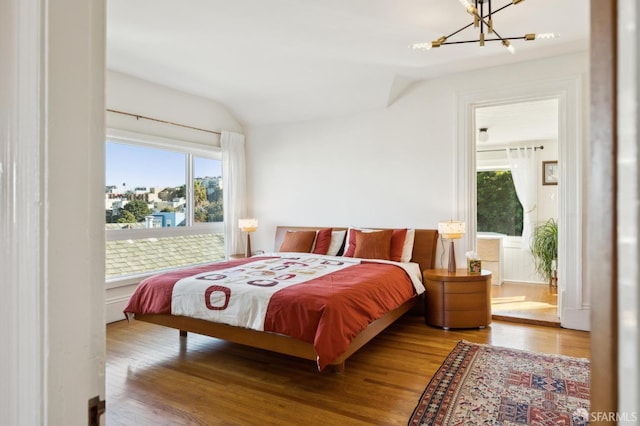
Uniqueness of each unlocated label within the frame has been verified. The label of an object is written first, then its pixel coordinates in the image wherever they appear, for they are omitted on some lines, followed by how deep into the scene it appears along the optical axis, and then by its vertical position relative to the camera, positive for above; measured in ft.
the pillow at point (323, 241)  15.99 -1.20
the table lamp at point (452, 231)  13.41 -0.64
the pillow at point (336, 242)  15.98 -1.23
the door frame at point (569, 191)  12.68 +0.74
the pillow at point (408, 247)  14.70 -1.33
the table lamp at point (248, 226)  18.17 -0.62
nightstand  12.69 -2.94
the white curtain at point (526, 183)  20.13 +1.58
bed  8.59 -2.37
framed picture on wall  19.98 +2.10
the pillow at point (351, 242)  15.11 -1.20
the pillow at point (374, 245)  14.46 -1.23
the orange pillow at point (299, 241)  16.28 -1.24
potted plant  17.93 -1.70
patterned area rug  7.25 -3.85
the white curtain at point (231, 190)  18.67 +1.12
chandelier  7.72 +4.23
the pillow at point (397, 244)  14.62 -1.21
